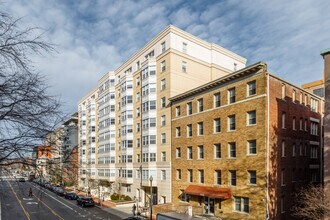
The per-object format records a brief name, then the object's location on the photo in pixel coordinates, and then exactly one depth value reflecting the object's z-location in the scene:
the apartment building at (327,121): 21.19
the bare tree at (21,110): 5.80
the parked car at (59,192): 52.28
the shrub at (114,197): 45.58
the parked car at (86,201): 40.97
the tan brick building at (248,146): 25.22
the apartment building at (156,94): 39.44
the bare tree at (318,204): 19.61
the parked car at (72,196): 49.99
